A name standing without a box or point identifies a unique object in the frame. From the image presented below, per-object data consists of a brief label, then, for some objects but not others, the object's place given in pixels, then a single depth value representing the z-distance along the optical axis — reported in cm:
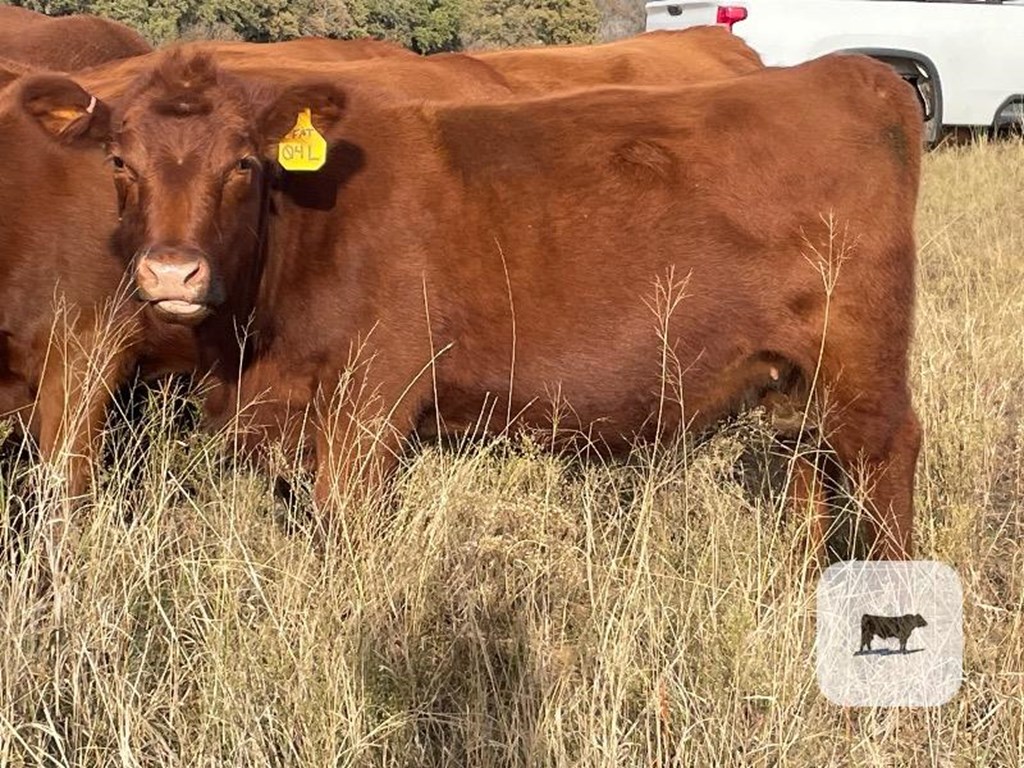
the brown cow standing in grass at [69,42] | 771
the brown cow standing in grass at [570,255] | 421
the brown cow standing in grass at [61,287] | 462
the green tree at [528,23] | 3941
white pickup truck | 1170
